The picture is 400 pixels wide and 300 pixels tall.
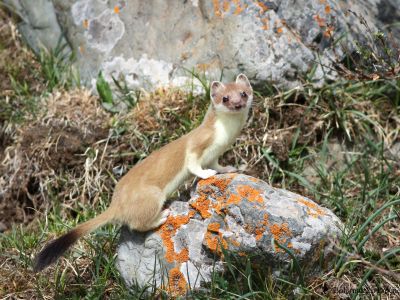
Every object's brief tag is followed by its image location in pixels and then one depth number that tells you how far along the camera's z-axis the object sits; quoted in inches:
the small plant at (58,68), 295.1
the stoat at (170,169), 193.8
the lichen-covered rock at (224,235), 179.8
